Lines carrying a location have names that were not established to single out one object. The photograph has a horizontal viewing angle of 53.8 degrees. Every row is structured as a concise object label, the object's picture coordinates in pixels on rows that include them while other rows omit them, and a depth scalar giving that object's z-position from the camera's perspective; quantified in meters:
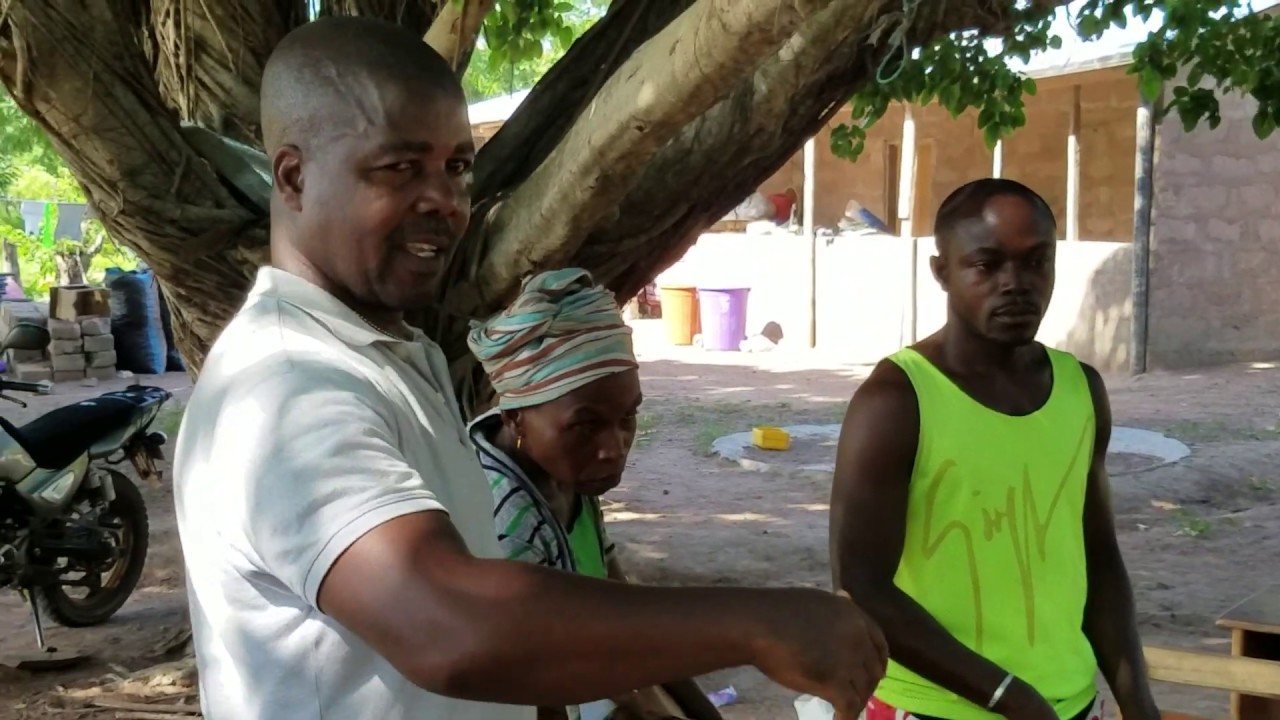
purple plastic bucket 15.99
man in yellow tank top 2.22
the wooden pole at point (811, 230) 15.10
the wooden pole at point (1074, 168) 13.31
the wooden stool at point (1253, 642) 3.02
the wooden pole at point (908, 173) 14.01
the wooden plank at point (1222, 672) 2.70
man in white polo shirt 1.04
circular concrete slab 8.67
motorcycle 5.45
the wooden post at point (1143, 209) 12.48
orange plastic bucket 16.62
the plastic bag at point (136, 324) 14.46
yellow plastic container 9.48
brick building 12.64
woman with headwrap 2.13
